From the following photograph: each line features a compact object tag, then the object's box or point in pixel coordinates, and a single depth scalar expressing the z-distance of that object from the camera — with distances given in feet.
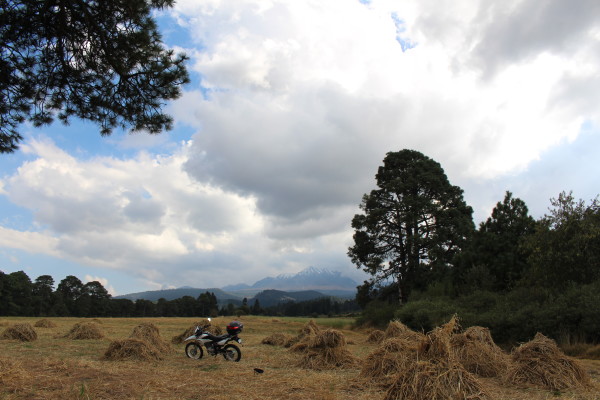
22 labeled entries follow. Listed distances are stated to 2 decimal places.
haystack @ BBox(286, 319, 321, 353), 43.16
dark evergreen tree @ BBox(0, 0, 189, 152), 24.04
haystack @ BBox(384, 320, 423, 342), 49.01
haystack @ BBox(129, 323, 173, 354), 39.17
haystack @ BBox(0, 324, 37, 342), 49.01
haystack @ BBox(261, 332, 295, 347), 54.49
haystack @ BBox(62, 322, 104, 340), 54.70
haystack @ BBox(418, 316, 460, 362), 18.98
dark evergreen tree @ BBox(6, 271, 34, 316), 218.59
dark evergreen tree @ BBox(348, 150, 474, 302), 95.14
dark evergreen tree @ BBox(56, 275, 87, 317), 252.83
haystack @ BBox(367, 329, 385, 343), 60.60
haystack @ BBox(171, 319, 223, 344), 55.67
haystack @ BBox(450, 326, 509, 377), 28.25
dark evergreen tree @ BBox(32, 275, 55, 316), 232.59
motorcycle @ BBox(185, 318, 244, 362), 35.88
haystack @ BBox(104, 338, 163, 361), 34.94
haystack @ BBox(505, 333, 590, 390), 23.27
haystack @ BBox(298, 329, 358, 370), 32.83
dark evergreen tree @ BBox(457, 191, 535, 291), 74.02
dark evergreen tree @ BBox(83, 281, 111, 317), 262.26
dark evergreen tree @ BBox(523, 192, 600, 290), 55.31
